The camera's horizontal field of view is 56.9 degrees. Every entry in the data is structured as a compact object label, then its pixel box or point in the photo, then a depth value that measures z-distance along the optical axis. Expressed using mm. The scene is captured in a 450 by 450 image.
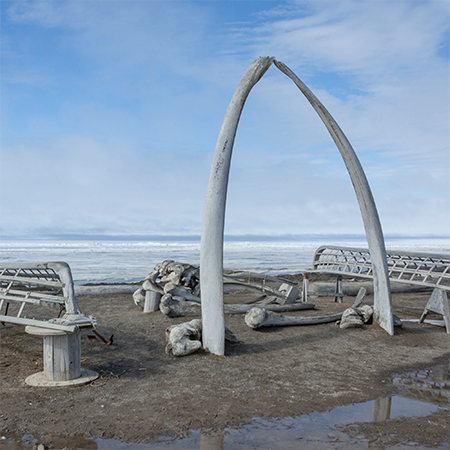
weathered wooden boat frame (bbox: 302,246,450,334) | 8789
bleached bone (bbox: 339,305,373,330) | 8648
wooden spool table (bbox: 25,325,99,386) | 5160
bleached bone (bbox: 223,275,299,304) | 10852
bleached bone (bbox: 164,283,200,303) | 10185
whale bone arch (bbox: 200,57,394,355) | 6590
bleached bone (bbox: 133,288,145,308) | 10758
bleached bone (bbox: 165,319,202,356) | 6555
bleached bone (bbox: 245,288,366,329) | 8383
